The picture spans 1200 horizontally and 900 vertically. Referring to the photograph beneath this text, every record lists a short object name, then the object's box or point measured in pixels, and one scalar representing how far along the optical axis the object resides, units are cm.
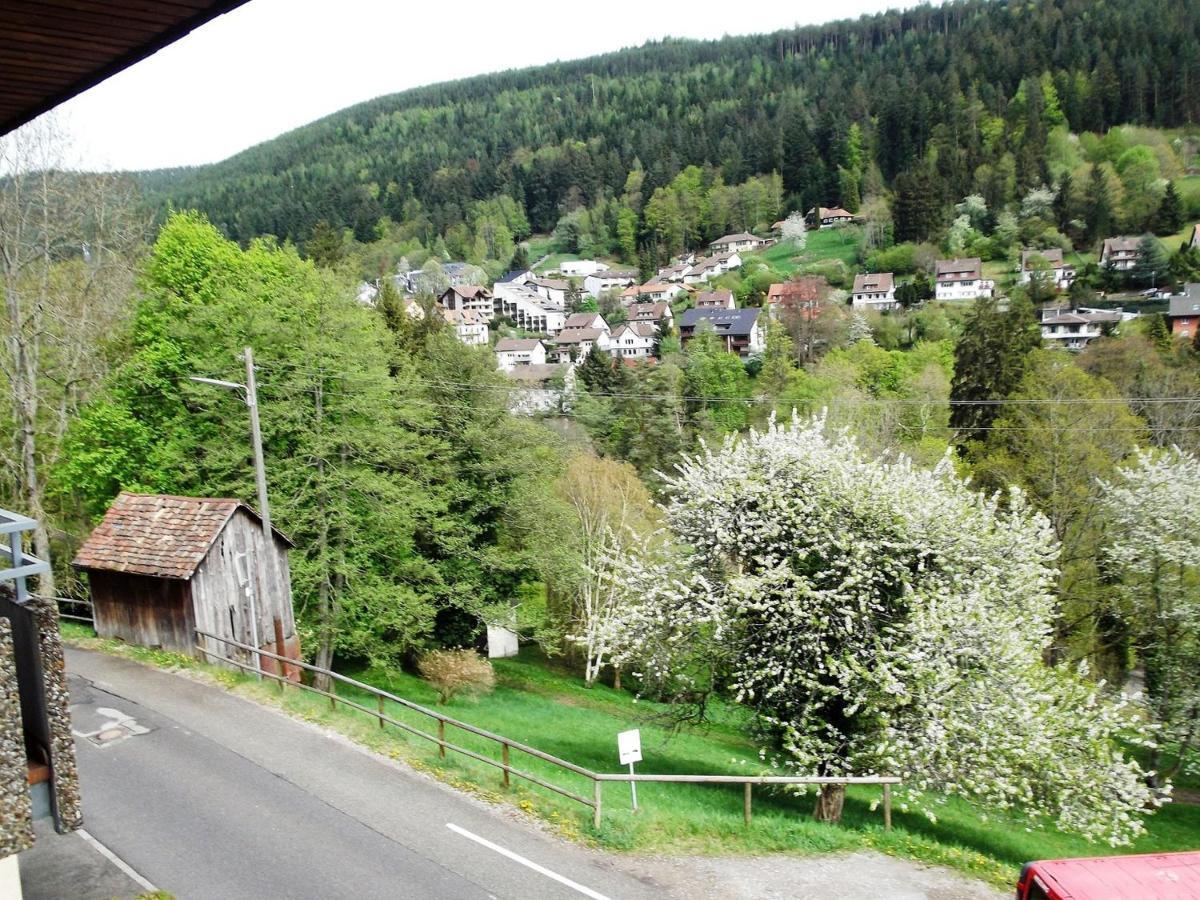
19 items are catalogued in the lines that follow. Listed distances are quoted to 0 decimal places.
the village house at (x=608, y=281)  15688
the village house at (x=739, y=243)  15750
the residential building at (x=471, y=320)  12409
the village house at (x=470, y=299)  14500
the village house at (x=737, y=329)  10325
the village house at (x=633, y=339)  11975
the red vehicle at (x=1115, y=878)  935
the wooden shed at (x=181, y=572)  1850
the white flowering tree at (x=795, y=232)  15212
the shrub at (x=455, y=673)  2607
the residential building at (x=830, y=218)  15462
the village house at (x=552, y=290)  15350
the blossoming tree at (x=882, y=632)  1409
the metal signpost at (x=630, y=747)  1278
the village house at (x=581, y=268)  17288
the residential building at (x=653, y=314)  12256
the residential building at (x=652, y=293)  13875
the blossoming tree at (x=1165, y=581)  1966
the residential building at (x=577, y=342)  12083
